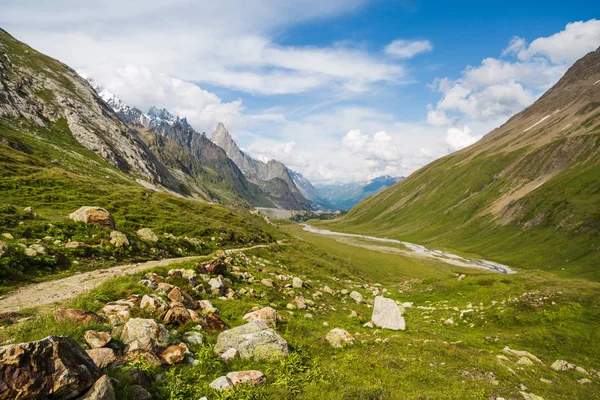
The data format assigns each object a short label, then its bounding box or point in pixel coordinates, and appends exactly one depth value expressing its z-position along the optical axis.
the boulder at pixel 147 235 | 35.69
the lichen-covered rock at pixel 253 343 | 12.55
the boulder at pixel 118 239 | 29.23
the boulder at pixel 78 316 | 11.65
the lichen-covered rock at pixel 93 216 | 31.61
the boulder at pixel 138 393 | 8.07
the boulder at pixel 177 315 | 14.12
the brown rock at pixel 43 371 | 6.52
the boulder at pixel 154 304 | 14.61
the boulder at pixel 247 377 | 10.24
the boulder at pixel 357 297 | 39.92
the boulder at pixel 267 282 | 29.40
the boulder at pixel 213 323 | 15.12
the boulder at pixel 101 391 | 7.05
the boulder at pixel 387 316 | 26.61
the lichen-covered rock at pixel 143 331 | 11.05
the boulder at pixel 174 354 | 10.65
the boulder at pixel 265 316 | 17.59
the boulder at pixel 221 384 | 9.63
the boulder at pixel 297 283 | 34.06
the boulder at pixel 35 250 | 21.64
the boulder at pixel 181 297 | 16.87
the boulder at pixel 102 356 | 9.25
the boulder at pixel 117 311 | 12.88
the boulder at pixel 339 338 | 16.23
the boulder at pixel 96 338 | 10.10
